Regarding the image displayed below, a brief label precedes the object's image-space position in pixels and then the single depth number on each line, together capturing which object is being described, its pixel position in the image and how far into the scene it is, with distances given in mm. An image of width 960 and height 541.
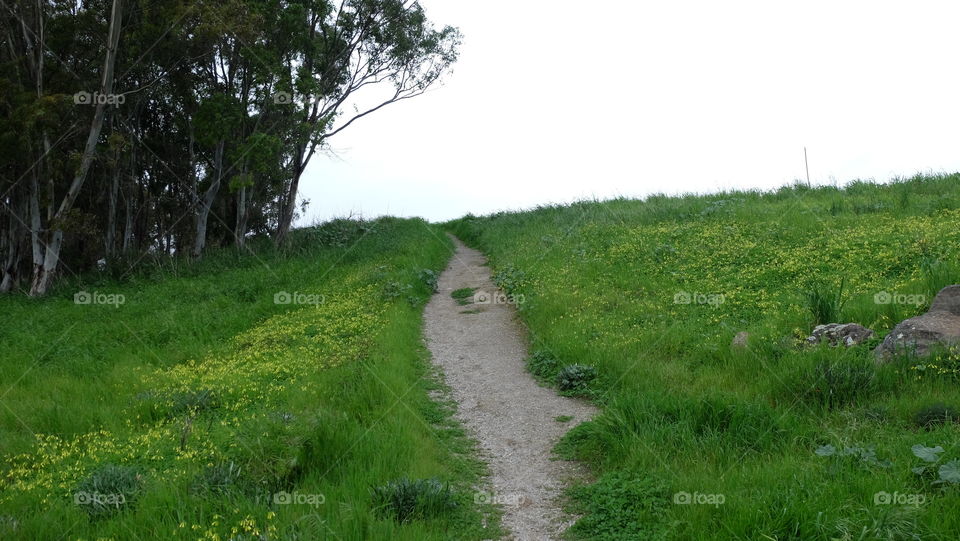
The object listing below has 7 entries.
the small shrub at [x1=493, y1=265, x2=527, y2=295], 16297
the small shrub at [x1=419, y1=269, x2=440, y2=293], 18020
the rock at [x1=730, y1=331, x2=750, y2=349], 9234
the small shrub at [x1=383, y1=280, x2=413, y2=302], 15438
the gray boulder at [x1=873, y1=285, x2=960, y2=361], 7791
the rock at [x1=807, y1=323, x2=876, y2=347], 8664
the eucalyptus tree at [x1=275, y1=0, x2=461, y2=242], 25391
